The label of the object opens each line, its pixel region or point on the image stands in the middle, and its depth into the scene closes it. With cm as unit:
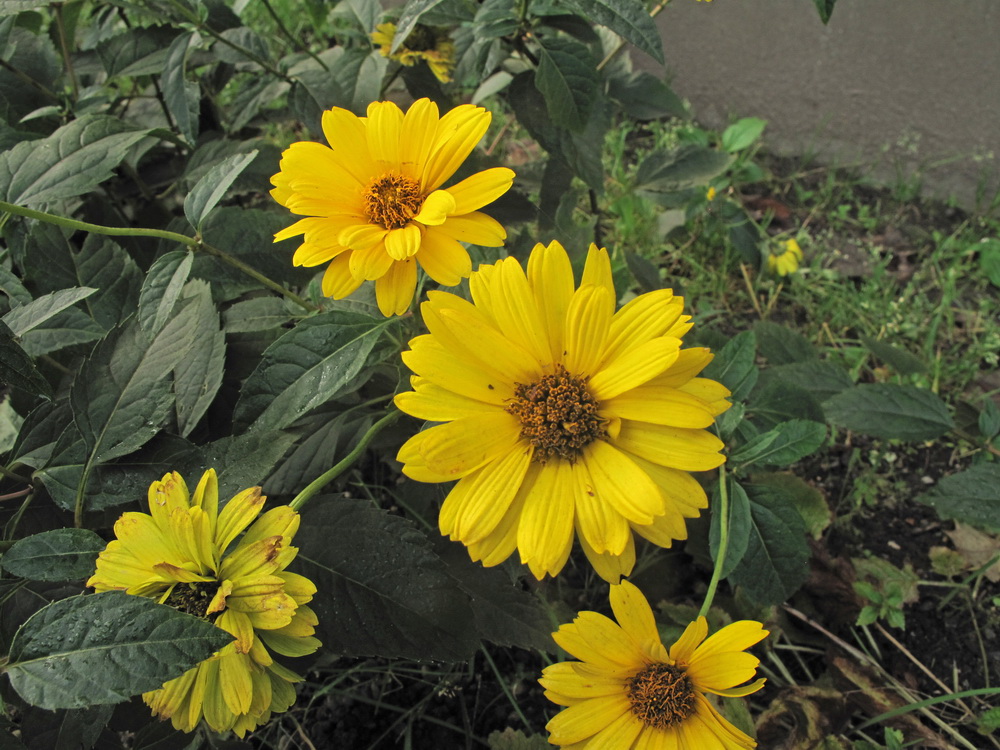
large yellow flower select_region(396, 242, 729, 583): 23
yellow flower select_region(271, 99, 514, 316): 25
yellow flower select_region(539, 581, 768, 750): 25
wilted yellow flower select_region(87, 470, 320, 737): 23
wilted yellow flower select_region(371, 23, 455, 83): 35
